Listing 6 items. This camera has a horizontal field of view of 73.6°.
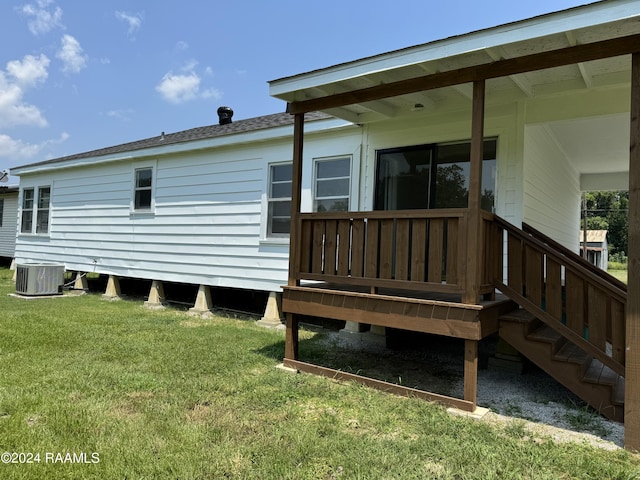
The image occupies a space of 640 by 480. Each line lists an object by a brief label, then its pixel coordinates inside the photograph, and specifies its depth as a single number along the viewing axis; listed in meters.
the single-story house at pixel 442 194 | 3.46
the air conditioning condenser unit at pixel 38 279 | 9.52
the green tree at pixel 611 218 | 40.09
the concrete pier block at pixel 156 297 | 8.93
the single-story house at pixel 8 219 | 16.53
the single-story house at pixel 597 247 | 27.13
